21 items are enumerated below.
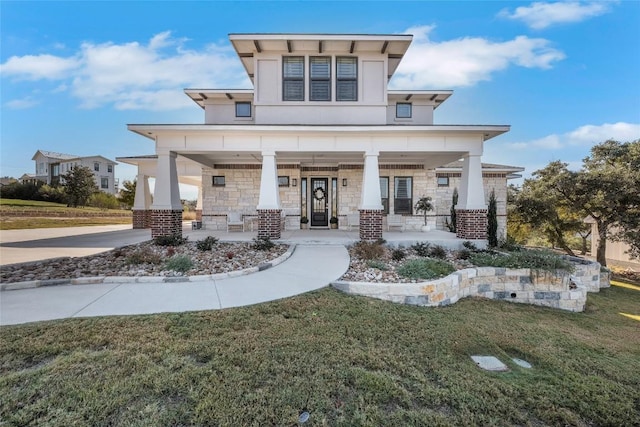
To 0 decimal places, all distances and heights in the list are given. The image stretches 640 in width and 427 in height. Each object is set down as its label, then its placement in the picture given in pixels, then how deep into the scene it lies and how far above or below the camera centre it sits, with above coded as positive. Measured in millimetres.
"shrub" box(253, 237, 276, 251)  8664 -1149
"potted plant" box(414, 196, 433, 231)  13618 +110
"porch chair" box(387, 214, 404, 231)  13505 -640
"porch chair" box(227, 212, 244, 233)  12964 -666
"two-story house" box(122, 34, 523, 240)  10062 +2234
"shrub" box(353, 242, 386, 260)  7844 -1221
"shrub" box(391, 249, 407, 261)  7836 -1302
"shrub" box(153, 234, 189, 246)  9188 -1113
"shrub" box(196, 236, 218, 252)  8522 -1130
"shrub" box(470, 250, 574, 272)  6914 -1304
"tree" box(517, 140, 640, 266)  12277 +666
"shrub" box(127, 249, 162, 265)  6998 -1291
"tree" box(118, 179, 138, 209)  30847 +1330
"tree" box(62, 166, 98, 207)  21534 +1568
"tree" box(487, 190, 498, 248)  10102 -569
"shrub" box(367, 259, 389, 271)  6864 -1388
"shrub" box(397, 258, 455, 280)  6258 -1390
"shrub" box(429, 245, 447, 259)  8336 -1312
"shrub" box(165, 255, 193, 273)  6522 -1327
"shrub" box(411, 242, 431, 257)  8550 -1236
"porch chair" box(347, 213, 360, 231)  13438 -604
